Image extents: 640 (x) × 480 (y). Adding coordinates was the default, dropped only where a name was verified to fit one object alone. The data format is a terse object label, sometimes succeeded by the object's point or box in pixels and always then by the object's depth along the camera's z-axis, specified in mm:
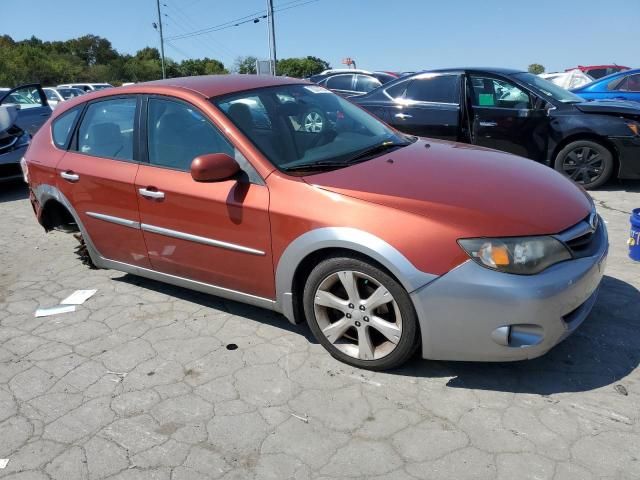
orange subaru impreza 2523
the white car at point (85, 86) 23623
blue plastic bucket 4152
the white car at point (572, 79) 14547
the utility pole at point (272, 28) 29781
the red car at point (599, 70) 18875
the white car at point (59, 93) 21672
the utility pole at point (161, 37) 44094
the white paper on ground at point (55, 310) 3914
